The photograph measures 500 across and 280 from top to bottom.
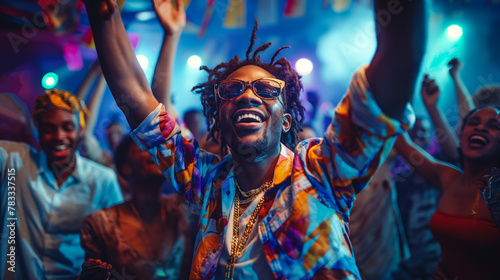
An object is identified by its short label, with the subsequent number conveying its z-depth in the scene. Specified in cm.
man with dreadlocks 99
